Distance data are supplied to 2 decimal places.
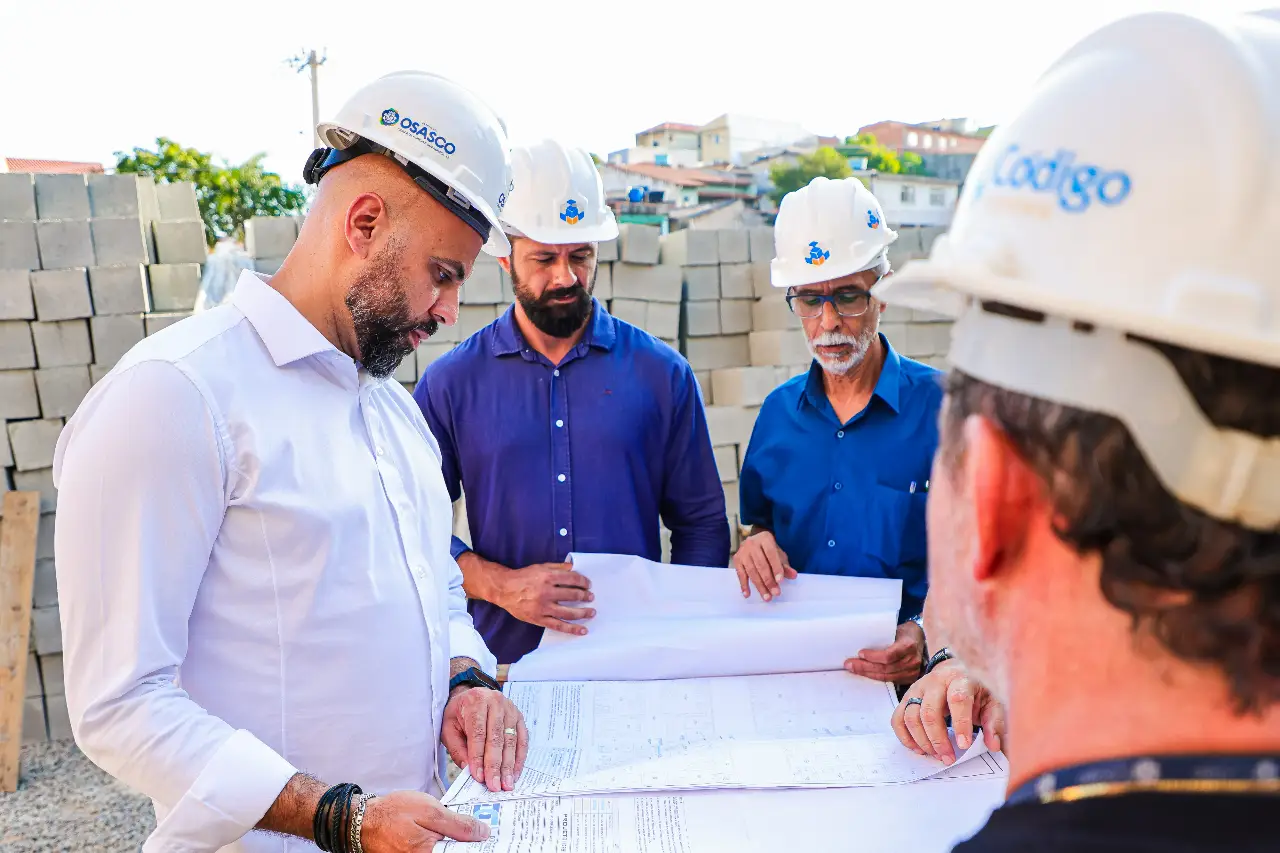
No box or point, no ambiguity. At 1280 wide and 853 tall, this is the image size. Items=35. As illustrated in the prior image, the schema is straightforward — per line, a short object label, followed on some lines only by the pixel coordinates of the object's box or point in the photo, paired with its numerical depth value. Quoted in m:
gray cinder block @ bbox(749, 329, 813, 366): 7.13
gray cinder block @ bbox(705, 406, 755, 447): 7.04
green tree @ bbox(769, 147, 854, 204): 34.59
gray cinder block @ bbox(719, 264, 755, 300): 7.43
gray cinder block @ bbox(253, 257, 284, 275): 6.46
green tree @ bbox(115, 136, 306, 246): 20.23
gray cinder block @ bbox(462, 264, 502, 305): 6.55
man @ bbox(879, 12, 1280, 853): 0.64
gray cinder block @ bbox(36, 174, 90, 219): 5.88
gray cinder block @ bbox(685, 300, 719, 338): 7.34
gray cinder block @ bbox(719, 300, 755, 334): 7.45
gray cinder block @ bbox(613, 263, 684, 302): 7.02
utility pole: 21.70
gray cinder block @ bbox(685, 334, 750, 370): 7.39
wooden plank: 5.42
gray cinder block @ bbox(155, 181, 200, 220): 6.42
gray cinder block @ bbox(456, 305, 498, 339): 6.57
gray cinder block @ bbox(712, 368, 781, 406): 7.02
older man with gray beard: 2.60
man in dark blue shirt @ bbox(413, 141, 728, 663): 3.08
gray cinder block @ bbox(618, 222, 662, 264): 6.93
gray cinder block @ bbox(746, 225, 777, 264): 7.44
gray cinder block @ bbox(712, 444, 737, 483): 7.12
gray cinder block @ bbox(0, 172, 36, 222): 5.79
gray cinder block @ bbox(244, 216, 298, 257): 6.40
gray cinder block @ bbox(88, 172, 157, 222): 6.00
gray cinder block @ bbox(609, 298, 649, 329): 6.99
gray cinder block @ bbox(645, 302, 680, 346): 7.11
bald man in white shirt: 1.48
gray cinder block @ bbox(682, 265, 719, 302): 7.34
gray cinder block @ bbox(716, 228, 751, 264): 7.38
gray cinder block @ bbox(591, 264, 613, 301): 6.99
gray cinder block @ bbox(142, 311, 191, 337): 6.06
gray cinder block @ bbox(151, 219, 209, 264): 6.27
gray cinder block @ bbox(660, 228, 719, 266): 7.24
